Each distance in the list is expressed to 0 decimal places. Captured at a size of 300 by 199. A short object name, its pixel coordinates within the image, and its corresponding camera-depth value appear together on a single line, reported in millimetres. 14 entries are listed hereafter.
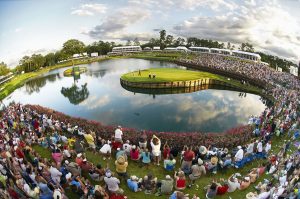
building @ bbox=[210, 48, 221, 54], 75524
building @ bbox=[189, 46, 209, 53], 80165
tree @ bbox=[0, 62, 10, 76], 54712
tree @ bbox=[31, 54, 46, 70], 62711
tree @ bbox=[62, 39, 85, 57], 91548
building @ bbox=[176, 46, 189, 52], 83386
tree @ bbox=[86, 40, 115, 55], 97327
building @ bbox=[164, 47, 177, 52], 86161
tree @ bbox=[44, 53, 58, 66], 69973
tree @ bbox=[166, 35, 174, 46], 120534
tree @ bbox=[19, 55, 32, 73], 60664
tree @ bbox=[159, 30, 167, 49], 118610
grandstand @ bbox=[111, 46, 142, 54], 91980
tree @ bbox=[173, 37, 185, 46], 118716
